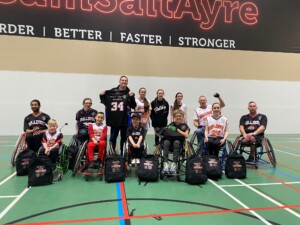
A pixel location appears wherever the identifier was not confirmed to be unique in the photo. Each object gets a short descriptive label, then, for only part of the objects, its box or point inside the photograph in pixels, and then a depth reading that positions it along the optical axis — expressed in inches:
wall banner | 290.8
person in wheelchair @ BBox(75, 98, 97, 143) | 179.7
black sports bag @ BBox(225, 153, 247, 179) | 147.3
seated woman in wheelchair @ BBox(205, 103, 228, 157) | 158.1
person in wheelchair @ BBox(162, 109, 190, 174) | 144.6
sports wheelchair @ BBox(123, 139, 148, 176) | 149.6
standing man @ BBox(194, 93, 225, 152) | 195.3
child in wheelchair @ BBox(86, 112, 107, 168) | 146.9
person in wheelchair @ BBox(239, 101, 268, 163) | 170.2
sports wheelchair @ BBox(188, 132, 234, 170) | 160.2
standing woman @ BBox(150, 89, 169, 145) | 209.3
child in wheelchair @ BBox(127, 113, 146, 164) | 150.5
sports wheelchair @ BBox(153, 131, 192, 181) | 146.0
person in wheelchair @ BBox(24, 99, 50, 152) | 165.9
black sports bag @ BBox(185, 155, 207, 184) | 135.1
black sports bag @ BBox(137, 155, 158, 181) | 137.3
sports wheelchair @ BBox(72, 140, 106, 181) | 144.0
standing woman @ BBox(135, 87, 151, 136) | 192.0
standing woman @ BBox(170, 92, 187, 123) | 206.9
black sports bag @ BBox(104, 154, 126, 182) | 138.0
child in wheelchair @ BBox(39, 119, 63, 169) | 145.5
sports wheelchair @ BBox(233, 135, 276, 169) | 169.5
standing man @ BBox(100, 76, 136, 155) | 159.8
